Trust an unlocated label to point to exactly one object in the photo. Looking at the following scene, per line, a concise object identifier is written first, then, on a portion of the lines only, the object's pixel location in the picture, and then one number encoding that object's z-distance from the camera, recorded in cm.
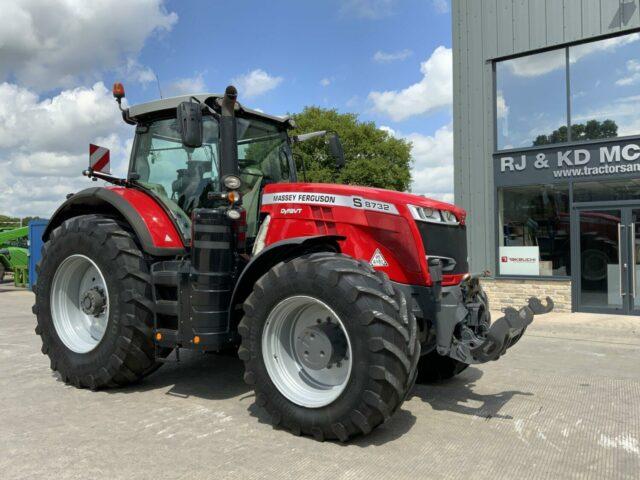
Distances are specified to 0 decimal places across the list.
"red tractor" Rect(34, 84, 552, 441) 347
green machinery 1648
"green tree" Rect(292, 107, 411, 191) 2405
